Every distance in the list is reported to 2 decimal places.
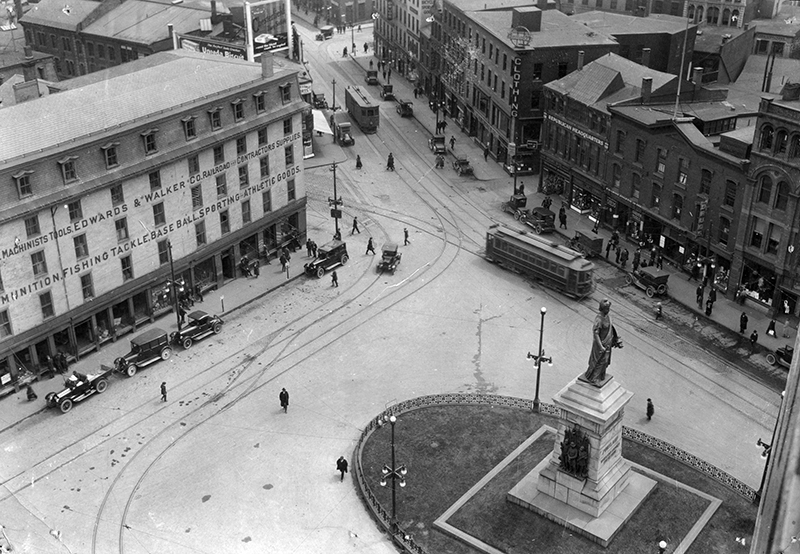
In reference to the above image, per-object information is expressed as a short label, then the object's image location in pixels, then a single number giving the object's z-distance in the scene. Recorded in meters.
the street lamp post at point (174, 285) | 58.16
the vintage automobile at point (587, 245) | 71.00
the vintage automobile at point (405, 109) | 110.12
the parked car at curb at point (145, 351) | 54.94
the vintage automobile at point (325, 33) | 155.26
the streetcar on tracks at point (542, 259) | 63.94
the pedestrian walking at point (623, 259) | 69.54
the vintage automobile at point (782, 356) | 55.12
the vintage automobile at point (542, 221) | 75.88
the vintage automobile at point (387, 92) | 117.94
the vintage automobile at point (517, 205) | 78.93
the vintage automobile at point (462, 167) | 89.25
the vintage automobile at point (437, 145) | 94.44
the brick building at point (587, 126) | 75.81
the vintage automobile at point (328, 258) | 67.50
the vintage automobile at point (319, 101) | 111.06
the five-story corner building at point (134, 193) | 52.94
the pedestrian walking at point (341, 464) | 45.31
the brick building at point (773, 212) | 57.88
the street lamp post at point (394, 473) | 40.38
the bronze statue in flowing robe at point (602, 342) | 38.03
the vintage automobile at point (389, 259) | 68.31
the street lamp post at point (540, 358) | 46.28
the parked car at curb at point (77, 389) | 51.22
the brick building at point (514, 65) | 86.88
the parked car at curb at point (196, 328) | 58.16
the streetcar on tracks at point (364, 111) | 102.50
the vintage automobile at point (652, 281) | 64.19
